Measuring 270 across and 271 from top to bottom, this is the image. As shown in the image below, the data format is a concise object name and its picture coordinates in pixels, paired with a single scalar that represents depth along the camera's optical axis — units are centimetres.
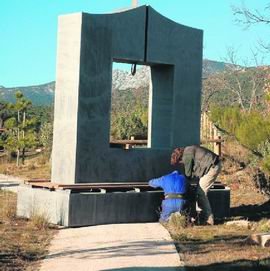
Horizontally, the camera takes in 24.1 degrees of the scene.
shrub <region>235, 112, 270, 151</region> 1469
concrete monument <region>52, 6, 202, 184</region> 1149
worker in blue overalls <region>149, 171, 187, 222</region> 1125
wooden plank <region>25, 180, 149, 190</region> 1103
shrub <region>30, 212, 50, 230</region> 1053
